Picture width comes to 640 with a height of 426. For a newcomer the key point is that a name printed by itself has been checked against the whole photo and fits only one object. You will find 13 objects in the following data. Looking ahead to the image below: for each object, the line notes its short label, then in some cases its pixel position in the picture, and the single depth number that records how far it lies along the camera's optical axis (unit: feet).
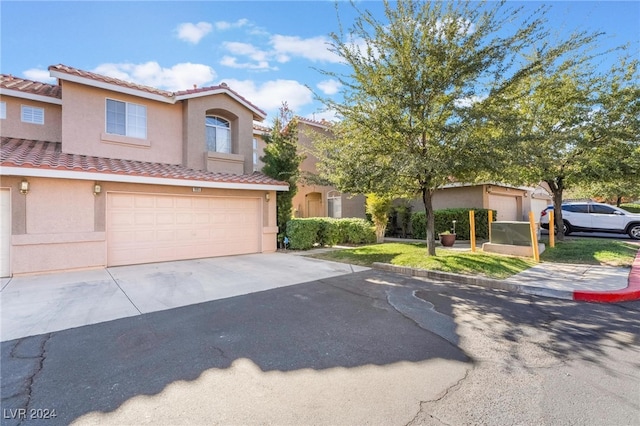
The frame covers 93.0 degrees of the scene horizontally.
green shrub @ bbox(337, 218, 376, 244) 48.75
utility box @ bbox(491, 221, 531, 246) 33.81
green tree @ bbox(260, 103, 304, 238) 42.57
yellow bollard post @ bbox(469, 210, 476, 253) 36.52
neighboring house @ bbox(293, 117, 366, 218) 63.52
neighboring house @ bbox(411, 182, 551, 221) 54.24
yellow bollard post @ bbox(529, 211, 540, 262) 31.01
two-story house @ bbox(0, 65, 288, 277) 26.84
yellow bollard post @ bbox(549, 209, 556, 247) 37.10
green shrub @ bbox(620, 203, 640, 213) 78.66
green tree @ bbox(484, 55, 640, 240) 35.40
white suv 50.00
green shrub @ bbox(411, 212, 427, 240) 53.50
